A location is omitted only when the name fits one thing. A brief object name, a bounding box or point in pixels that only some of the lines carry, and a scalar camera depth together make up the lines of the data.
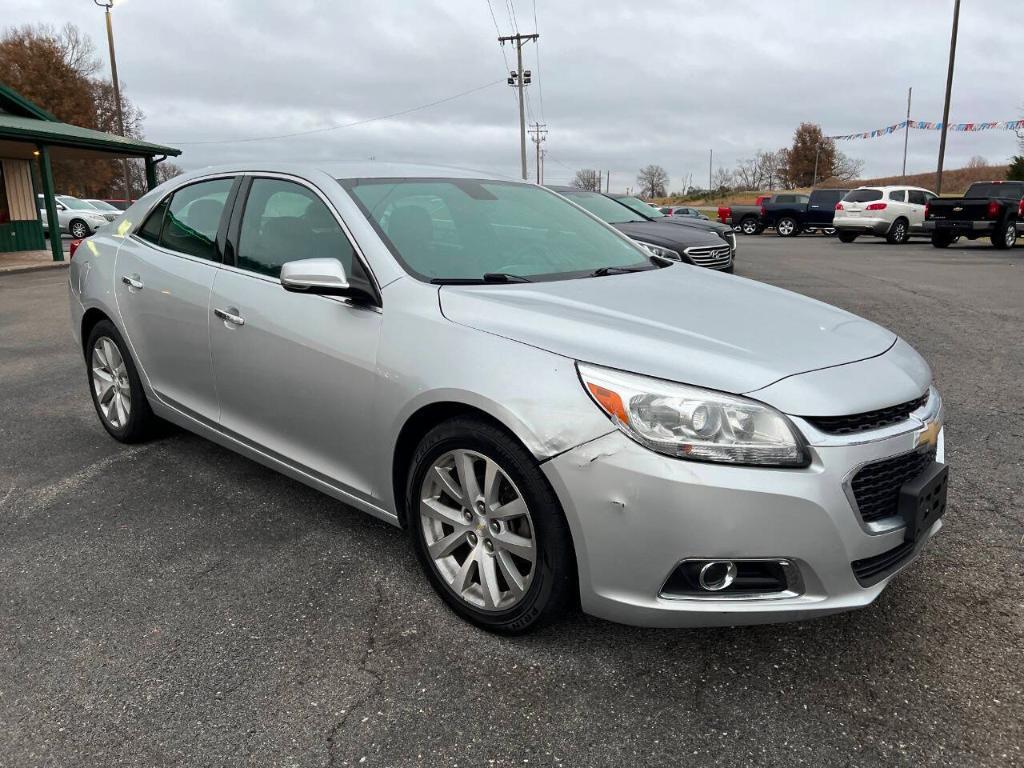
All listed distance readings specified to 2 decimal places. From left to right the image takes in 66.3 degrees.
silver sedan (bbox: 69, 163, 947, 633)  2.16
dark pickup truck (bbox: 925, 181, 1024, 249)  19.31
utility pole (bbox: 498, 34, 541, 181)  46.12
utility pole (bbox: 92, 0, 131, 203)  29.57
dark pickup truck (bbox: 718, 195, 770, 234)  34.00
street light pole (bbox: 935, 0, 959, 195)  31.45
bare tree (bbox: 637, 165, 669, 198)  111.88
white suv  23.81
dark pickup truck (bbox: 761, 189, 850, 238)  30.72
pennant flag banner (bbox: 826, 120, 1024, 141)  37.43
